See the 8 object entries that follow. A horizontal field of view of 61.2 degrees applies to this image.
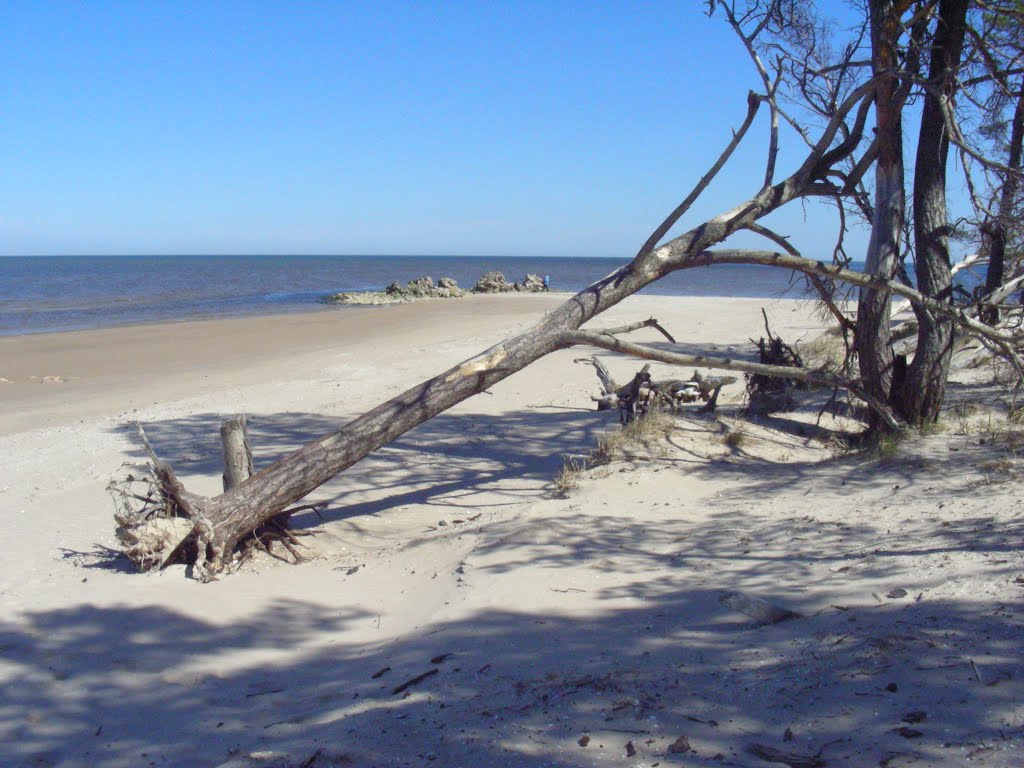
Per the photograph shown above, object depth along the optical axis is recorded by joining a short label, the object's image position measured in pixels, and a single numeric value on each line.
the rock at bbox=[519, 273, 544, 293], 45.31
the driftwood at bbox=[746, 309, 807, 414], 8.84
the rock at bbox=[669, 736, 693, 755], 2.81
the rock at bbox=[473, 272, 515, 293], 43.88
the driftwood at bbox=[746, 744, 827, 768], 2.65
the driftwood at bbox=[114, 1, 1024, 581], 5.68
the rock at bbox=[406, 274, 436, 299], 39.89
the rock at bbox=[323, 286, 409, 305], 37.09
